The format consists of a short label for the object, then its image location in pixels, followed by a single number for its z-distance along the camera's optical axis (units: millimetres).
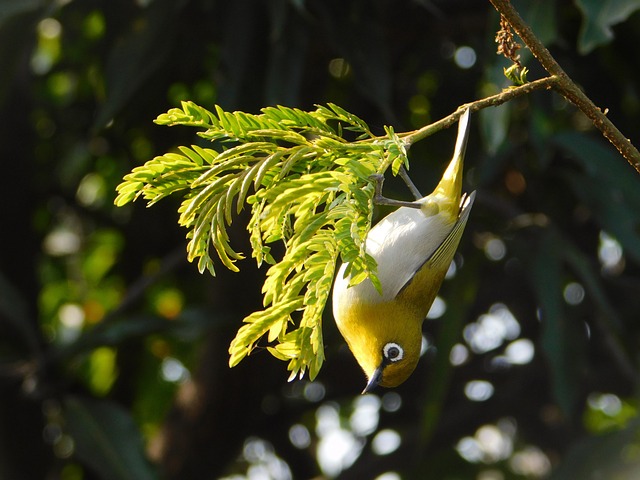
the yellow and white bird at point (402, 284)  2244
